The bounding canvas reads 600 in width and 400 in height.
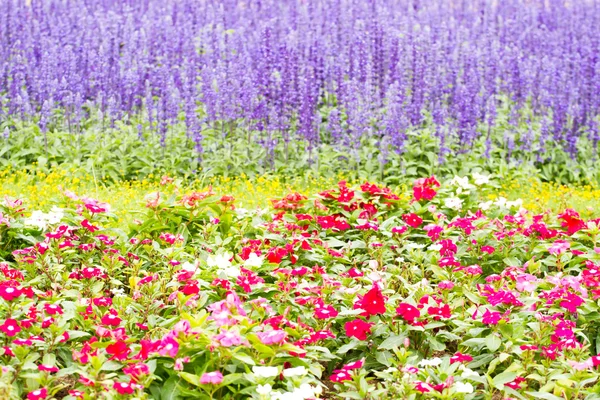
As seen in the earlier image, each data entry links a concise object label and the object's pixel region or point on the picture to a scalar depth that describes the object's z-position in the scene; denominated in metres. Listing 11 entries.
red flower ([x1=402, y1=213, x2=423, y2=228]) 6.52
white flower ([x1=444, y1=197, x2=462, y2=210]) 6.96
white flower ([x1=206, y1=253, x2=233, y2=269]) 5.34
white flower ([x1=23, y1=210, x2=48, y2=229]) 6.10
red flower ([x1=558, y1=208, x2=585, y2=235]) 6.49
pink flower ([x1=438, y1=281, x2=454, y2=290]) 5.20
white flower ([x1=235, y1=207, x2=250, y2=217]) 6.80
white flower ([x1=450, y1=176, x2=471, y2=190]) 7.37
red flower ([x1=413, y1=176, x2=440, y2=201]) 7.08
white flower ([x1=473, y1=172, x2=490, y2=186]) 7.36
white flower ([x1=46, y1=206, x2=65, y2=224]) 6.07
